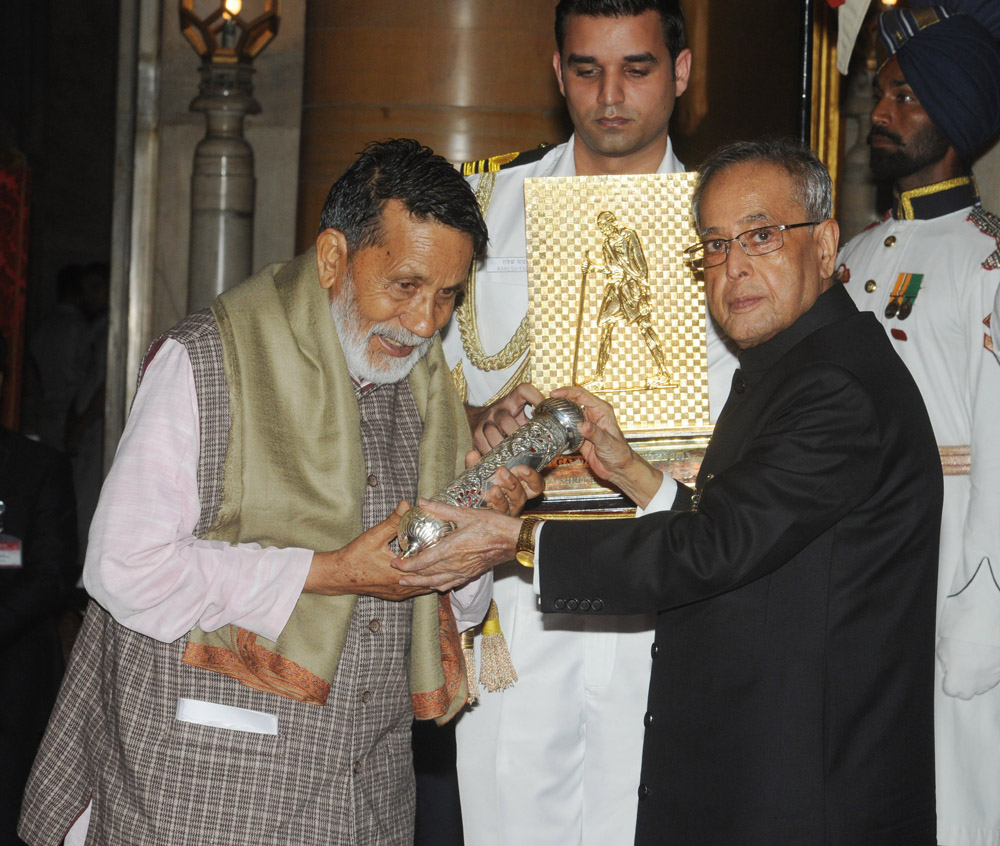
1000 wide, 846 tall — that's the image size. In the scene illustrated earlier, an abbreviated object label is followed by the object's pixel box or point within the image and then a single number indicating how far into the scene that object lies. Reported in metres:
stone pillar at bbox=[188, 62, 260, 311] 7.00
